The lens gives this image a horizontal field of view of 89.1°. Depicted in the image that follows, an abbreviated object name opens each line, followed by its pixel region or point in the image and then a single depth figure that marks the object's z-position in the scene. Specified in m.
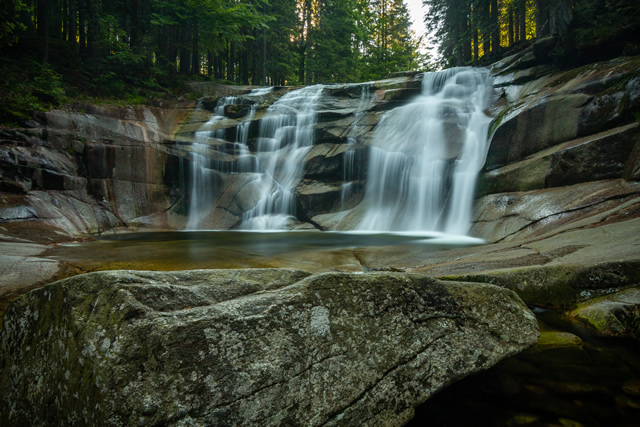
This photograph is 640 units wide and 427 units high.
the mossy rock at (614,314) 3.07
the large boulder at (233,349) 1.52
